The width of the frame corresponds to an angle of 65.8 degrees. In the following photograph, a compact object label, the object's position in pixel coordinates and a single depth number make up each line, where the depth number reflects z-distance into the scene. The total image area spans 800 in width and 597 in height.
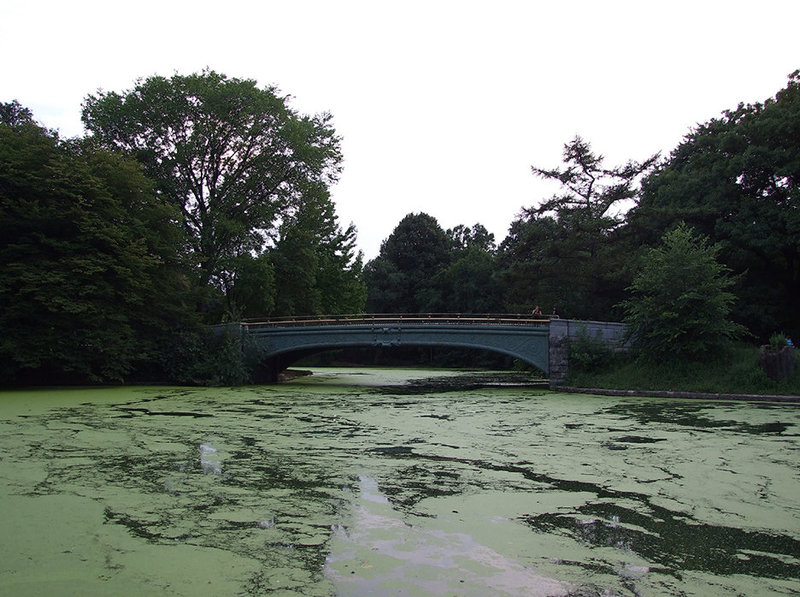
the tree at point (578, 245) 27.39
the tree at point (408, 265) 54.88
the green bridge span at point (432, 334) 20.95
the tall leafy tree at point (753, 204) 22.45
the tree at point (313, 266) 28.48
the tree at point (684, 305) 17.55
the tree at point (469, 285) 49.66
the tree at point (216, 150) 26.02
